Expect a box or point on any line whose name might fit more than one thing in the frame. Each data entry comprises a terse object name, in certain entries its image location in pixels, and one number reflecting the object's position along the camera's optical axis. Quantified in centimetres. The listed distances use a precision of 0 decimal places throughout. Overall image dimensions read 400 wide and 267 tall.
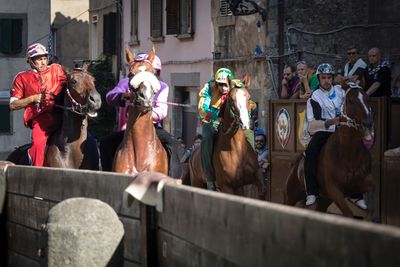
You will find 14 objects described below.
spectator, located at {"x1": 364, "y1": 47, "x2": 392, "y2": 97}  1587
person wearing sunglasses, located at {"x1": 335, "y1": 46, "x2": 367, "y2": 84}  1639
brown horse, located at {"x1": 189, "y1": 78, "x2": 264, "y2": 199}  1377
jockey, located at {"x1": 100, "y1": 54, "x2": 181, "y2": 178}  1191
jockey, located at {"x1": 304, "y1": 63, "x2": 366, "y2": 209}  1334
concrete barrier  738
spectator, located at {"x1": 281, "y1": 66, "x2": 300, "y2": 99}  1791
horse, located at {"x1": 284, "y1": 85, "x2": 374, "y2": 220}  1276
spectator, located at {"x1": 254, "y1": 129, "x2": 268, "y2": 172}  1794
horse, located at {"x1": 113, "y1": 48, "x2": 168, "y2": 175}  1143
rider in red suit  1255
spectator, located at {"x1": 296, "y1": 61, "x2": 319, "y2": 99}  1695
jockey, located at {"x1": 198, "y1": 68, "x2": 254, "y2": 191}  1385
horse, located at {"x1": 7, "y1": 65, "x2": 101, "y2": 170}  1209
